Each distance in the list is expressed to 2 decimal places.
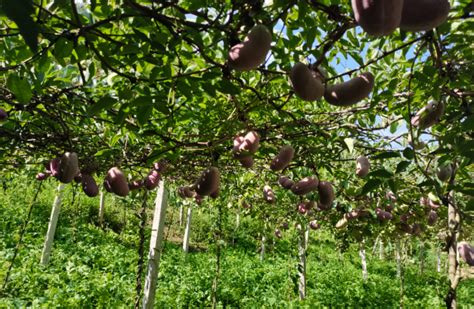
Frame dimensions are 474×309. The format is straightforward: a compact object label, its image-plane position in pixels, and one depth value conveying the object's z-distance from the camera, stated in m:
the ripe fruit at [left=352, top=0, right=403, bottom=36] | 0.56
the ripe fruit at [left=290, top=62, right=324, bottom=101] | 0.90
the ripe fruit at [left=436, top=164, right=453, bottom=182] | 1.50
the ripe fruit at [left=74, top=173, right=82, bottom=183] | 2.18
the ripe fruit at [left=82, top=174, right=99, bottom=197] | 1.89
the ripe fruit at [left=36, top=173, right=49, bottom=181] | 3.07
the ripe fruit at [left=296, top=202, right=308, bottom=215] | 2.78
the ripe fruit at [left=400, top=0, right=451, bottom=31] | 0.62
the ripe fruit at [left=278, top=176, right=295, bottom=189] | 2.20
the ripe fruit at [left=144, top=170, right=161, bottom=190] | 2.31
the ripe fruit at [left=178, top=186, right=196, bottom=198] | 3.11
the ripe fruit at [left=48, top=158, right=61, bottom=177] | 1.78
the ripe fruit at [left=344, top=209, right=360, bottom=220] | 2.93
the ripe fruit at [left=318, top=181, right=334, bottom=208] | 1.91
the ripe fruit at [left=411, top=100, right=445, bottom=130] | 1.24
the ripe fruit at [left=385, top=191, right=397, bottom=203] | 2.75
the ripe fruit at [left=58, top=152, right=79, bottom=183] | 1.56
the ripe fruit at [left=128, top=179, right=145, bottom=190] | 2.43
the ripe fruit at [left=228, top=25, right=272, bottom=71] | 0.85
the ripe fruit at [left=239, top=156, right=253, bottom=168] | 1.64
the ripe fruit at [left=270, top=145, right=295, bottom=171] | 1.62
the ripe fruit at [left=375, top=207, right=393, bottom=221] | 2.85
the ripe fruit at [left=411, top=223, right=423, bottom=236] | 3.49
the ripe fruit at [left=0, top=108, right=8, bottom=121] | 1.52
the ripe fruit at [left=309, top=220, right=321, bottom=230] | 4.98
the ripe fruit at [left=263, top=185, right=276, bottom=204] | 2.78
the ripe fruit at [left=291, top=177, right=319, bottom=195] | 1.86
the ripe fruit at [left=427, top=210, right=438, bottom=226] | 2.90
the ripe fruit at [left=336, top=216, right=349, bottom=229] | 3.03
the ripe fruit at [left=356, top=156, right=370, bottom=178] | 1.86
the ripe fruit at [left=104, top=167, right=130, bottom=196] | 1.78
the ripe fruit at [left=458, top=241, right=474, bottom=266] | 2.20
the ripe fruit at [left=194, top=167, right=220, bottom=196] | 1.64
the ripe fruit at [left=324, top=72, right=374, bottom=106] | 0.92
